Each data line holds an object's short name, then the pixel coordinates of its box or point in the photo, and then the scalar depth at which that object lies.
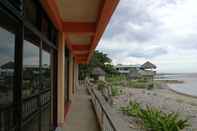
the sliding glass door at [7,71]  1.16
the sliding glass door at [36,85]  1.62
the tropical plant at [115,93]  8.80
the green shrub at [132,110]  4.78
